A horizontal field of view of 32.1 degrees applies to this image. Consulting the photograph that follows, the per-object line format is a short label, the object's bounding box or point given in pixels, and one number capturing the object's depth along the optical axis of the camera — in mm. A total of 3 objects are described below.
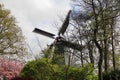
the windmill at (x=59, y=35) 18307
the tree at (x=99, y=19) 16457
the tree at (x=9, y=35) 25908
